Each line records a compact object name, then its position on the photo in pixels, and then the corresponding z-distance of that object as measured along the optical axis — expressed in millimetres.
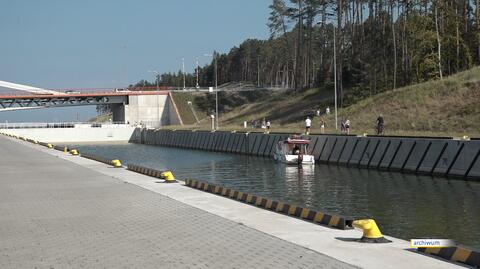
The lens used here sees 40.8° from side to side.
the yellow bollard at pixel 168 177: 26266
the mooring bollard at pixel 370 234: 12352
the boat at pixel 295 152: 48709
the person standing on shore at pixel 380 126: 48781
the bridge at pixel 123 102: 134375
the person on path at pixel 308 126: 59025
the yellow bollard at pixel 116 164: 35816
